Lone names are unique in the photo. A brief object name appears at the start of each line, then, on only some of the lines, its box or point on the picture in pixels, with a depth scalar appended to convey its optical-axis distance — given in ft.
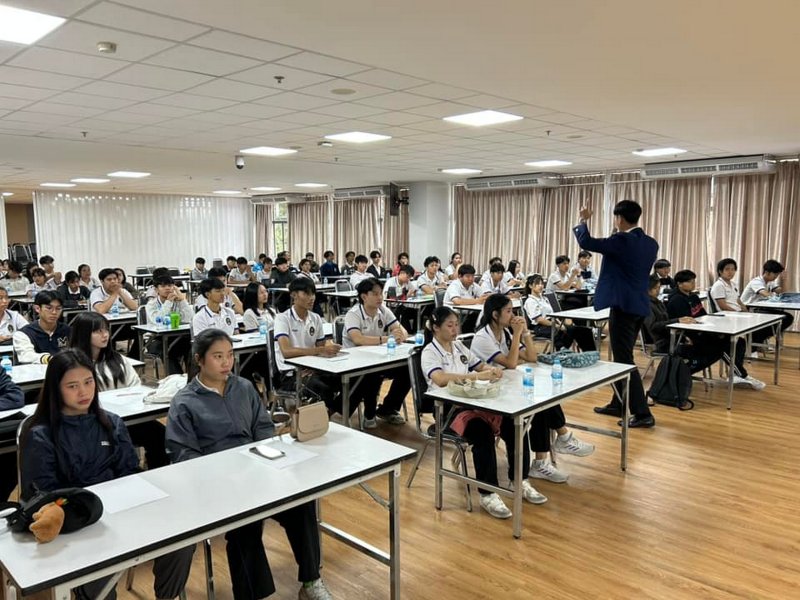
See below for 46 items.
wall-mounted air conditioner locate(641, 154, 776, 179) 29.01
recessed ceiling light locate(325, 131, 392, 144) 22.49
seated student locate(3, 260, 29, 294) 33.37
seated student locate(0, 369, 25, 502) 10.31
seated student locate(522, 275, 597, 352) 22.29
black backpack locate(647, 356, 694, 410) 18.84
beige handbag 8.79
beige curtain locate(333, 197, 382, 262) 49.55
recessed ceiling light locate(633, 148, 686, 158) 27.58
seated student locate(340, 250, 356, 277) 41.86
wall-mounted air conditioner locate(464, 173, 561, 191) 36.37
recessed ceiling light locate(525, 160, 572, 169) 31.78
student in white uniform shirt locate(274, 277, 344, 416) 14.83
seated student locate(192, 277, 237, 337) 17.70
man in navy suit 15.76
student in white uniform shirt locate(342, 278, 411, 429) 16.71
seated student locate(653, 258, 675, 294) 27.17
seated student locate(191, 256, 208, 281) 42.29
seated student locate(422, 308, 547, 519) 11.58
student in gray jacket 8.18
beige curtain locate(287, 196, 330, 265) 54.80
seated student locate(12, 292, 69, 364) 15.94
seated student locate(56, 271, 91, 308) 27.30
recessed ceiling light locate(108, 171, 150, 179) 36.35
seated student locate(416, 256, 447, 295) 32.14
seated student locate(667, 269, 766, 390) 20.90
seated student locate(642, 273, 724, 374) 19.97
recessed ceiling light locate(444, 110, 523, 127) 18.99
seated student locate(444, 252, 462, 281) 37.49
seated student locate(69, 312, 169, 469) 11.57
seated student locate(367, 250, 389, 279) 39.19
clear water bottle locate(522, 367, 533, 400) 11.56
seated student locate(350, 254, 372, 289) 35.12
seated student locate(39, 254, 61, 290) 32.89
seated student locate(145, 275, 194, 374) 20.68
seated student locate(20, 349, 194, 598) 7.64
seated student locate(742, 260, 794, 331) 25.21
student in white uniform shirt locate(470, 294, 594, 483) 13.28
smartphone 8.20
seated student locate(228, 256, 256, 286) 39.73
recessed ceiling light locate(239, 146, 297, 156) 25.88
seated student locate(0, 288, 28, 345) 17.58
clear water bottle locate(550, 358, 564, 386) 12.41
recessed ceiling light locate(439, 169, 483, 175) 35.83
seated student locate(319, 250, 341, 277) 40.74
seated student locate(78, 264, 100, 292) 31.19
